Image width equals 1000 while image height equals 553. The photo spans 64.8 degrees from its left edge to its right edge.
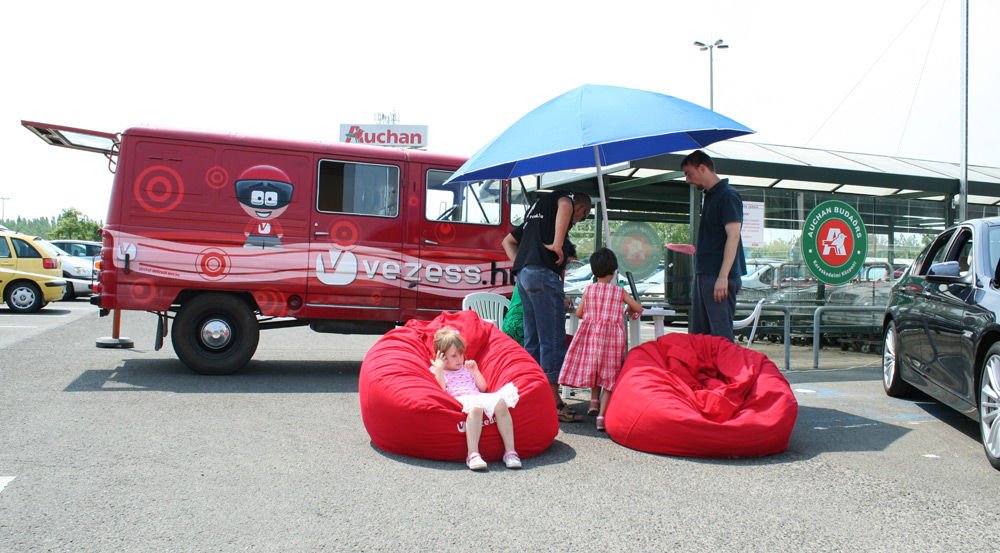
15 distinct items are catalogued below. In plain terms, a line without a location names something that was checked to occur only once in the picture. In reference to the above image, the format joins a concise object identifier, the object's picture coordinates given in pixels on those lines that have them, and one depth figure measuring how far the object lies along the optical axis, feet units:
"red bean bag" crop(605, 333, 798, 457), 16.85
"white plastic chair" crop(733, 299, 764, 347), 24.39
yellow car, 56.03
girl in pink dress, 20.22
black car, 17.12
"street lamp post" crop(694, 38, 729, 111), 106.11
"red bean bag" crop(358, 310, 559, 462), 16.37
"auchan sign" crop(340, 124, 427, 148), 104.17
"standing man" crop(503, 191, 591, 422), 21.18
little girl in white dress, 16.21
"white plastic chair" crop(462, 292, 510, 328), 27.07
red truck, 26.58
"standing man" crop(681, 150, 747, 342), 21.05
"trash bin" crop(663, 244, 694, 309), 25.74
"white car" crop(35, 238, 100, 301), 70.59
